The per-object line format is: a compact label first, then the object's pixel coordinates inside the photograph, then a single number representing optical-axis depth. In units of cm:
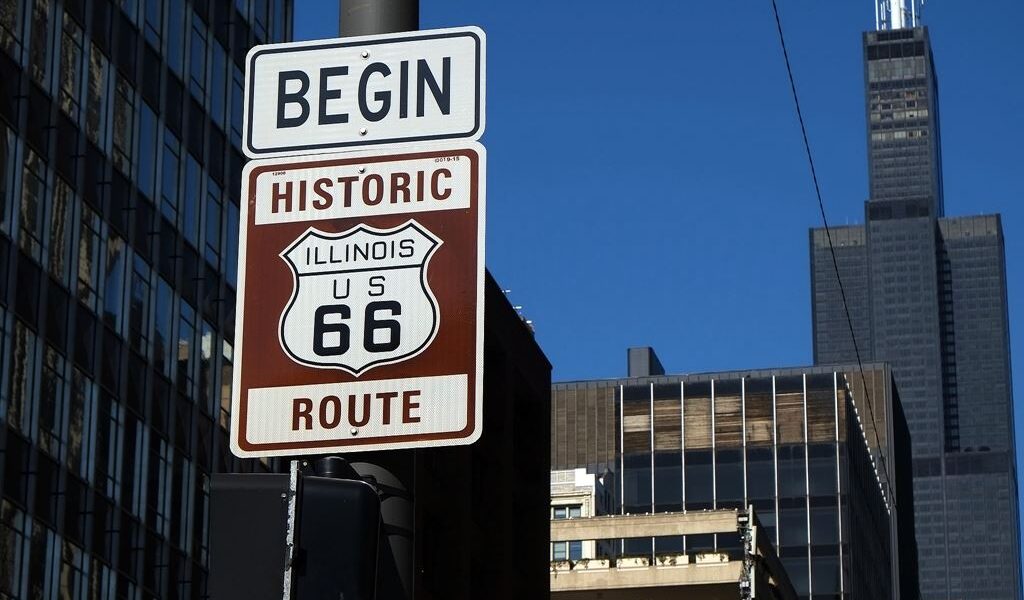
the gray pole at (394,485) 646
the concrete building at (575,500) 10894
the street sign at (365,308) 675
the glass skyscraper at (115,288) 4444
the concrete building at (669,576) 9325
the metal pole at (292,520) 606
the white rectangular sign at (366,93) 708
